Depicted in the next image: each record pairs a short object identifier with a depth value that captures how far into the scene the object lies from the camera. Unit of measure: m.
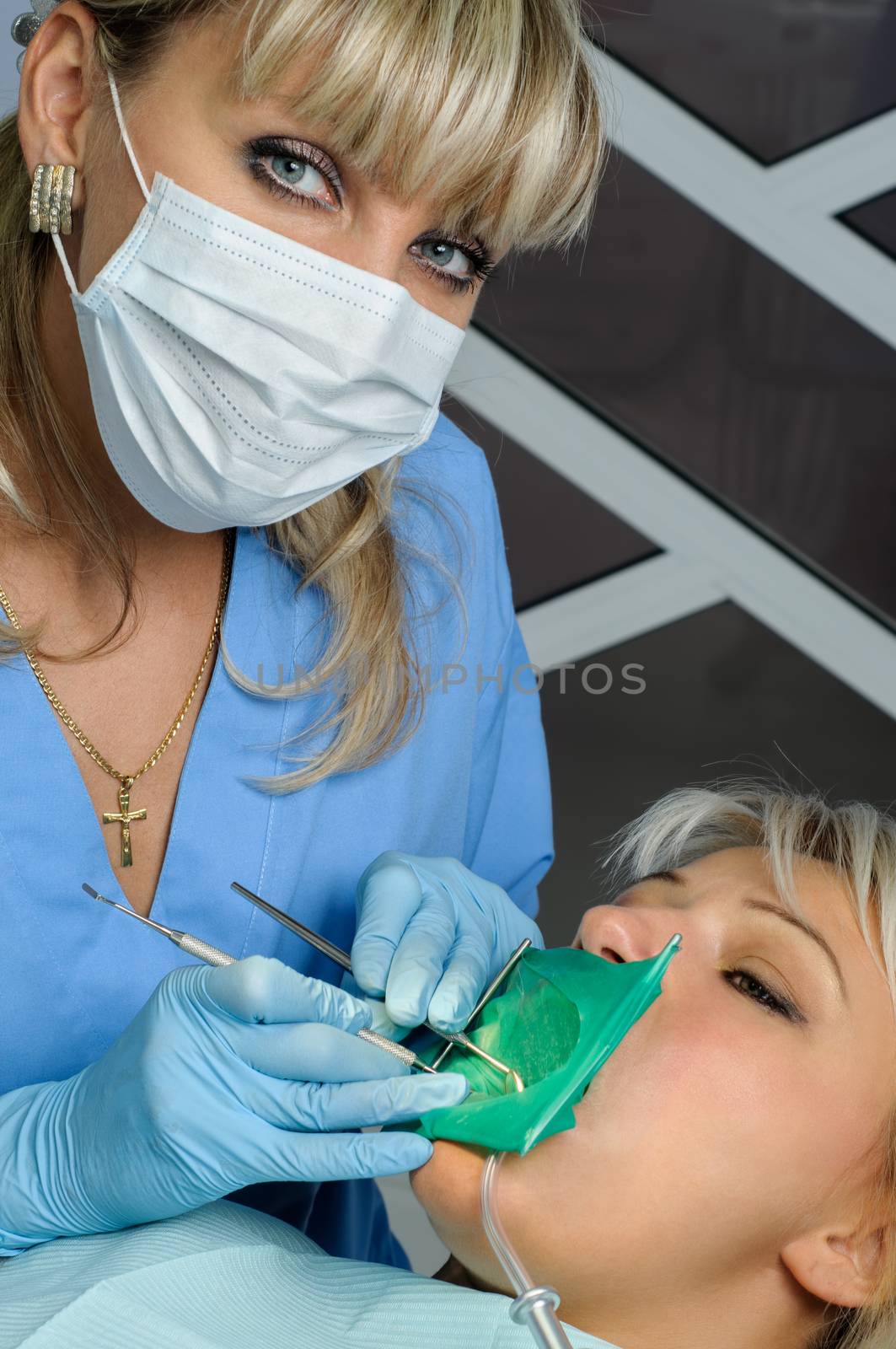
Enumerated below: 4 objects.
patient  1.18
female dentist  1.16
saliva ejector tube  1.05
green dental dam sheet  1.16
